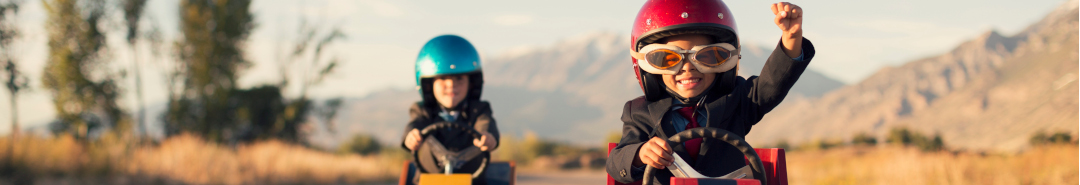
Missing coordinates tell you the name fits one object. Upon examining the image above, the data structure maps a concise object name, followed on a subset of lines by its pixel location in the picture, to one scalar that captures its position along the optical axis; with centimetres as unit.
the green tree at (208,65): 1867
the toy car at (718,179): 245
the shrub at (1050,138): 1429
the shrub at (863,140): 2629
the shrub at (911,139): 2179
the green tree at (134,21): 1609
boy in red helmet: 279
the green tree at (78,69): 1510
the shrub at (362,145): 2881
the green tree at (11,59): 1169
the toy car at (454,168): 434
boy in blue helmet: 516
